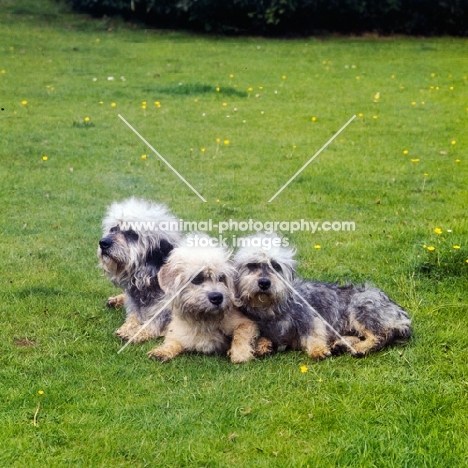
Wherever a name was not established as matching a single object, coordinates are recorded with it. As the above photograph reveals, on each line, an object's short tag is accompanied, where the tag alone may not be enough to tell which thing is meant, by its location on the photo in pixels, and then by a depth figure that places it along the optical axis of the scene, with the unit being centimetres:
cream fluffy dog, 527
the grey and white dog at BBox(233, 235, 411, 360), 538
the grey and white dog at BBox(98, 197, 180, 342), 579
